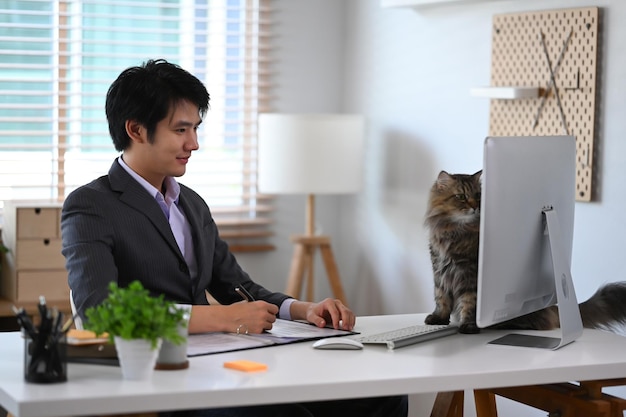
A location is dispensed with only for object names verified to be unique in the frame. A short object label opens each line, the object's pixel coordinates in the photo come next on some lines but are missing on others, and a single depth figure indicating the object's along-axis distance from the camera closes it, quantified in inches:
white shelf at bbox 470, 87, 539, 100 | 140.3
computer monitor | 87.3
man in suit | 93.8
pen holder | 74.1
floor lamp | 174.7
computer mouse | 89.0
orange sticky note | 78.8
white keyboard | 90.6
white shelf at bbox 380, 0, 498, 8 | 158.9
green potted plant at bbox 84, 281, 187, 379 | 73.9
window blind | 173.5
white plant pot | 74.2
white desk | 70.6
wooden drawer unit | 159.6
